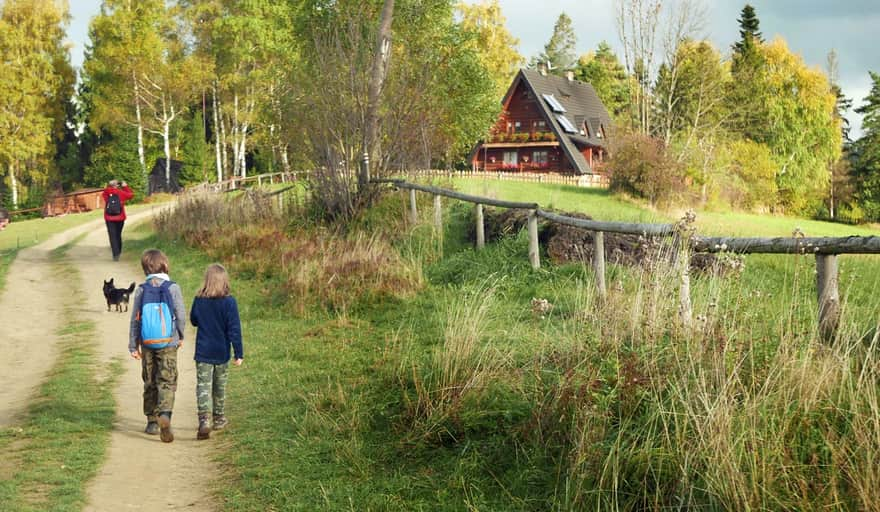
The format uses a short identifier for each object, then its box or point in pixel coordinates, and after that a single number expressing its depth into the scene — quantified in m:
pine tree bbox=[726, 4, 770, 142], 56.91
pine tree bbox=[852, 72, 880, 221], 61.00
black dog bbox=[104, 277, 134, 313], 13.27
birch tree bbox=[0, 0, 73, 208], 48.50
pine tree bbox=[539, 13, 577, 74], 92.56
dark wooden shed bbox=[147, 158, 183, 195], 55.78
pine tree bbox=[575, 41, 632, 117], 71.50
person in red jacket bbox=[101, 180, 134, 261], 19.08
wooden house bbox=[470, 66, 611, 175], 55.06
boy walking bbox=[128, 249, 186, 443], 7.13
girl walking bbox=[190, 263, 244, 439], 7.09
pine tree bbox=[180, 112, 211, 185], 54.06
